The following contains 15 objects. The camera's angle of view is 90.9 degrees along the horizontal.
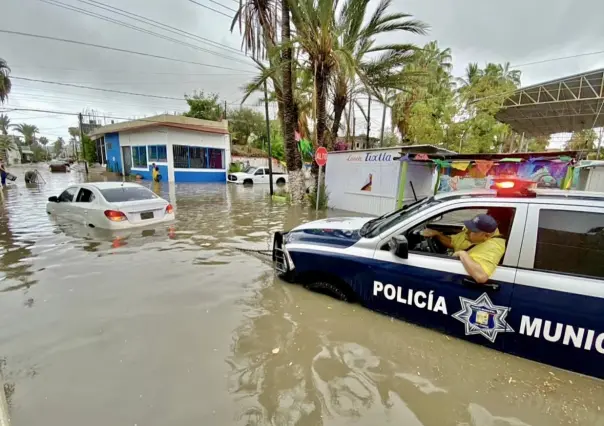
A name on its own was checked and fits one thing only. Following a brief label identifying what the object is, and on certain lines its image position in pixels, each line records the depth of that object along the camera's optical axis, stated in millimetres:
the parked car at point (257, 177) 23375
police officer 2596
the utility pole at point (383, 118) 20284
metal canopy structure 16438
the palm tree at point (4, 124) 69688
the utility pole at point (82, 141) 32344
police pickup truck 2340
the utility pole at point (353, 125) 17266
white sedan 7103
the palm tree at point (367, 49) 10352
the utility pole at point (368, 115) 19125
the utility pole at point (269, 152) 14539
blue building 23516
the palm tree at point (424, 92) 12528
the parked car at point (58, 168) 34562
